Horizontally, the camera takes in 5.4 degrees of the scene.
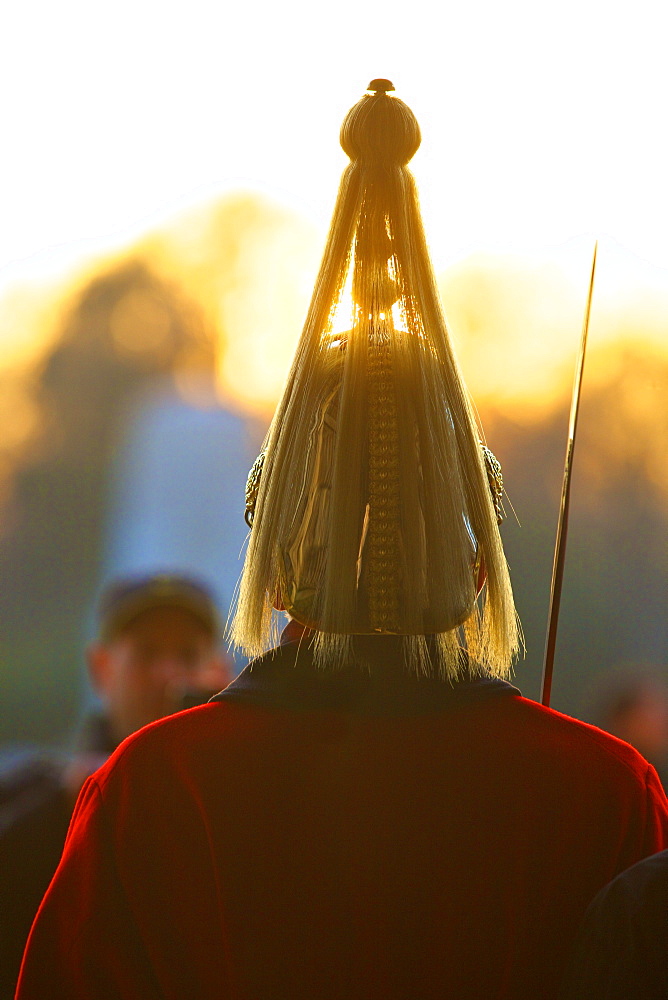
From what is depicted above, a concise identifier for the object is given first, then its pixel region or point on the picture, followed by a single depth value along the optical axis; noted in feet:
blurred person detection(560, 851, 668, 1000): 17.97
